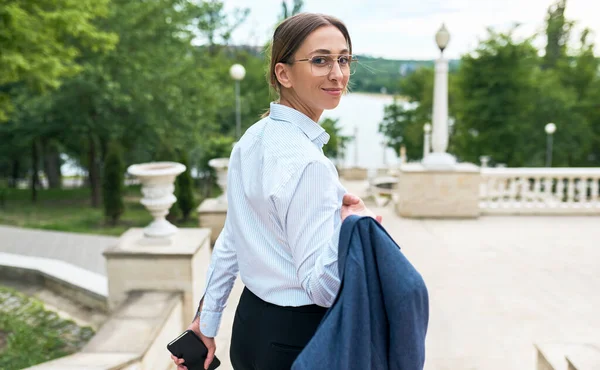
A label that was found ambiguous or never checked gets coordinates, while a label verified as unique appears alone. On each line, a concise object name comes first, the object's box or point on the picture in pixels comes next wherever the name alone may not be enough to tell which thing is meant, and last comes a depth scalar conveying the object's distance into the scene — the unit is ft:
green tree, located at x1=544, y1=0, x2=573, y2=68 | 120.88
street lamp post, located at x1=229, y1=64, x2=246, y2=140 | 34.24
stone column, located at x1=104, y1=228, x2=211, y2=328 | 13.00
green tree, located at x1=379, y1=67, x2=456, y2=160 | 152.97
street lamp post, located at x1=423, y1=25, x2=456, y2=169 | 30.14
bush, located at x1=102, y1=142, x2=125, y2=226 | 48.03
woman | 3.83
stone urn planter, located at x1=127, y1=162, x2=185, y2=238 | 13.85
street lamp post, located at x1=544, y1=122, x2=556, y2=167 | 96.74
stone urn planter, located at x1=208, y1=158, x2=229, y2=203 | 22.40
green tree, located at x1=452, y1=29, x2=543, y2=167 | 97.19
